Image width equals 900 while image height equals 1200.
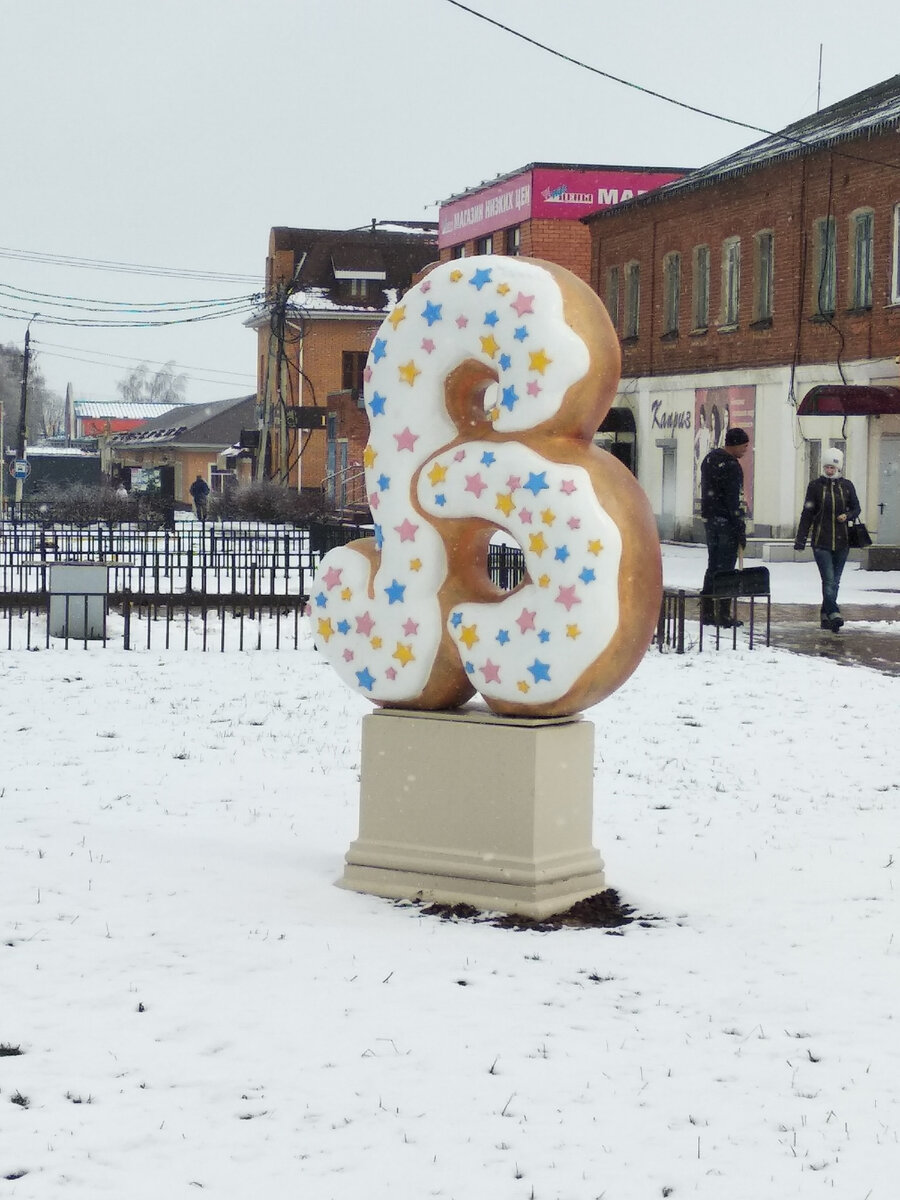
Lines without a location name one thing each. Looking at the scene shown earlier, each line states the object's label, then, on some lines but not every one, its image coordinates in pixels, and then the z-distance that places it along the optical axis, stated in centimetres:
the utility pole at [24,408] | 7506
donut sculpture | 691
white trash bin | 1705
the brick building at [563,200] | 4697
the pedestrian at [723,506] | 1653
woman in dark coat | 1677
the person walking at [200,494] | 5069
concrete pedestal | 705
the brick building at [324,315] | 5991
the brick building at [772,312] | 2944
